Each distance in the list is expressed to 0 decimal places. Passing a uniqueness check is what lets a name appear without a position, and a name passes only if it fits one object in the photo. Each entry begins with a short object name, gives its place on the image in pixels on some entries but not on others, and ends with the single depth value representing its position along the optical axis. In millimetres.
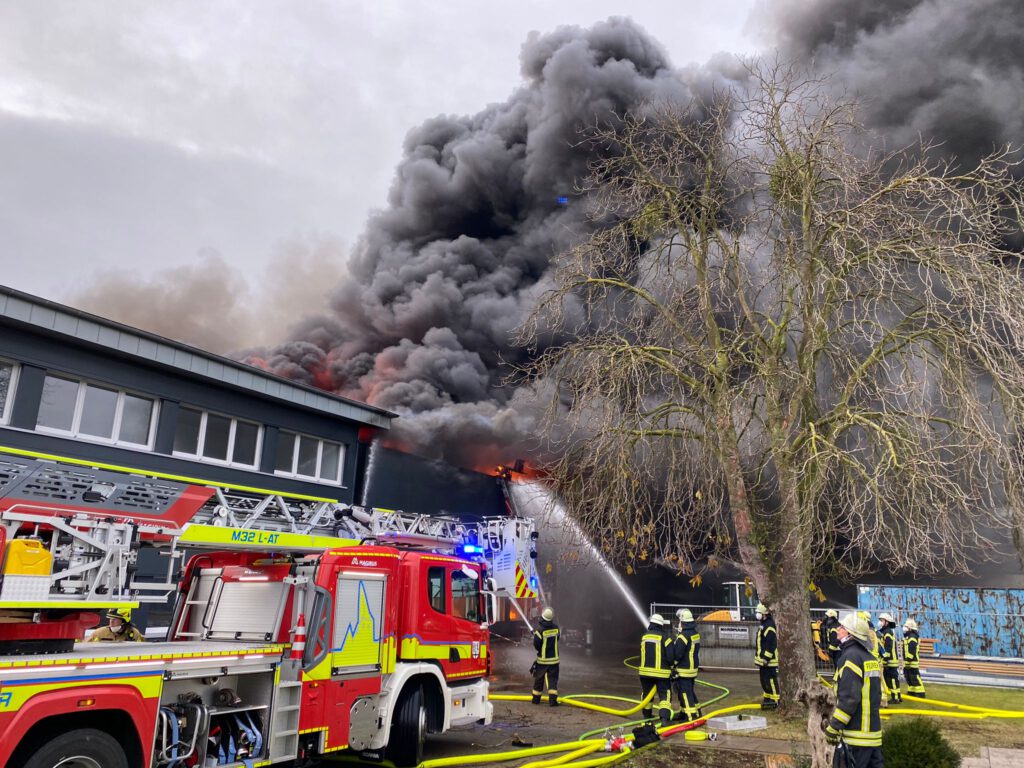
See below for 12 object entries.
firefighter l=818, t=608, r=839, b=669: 14673
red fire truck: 4613
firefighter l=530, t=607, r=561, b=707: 11293
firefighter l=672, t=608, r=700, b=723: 9742
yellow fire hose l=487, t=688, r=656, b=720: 10266
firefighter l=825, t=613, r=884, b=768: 5359
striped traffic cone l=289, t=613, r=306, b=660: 6139
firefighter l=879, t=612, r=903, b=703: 11180
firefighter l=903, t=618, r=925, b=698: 11633
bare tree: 8297
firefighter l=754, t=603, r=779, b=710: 10898
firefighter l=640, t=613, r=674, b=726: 9398
